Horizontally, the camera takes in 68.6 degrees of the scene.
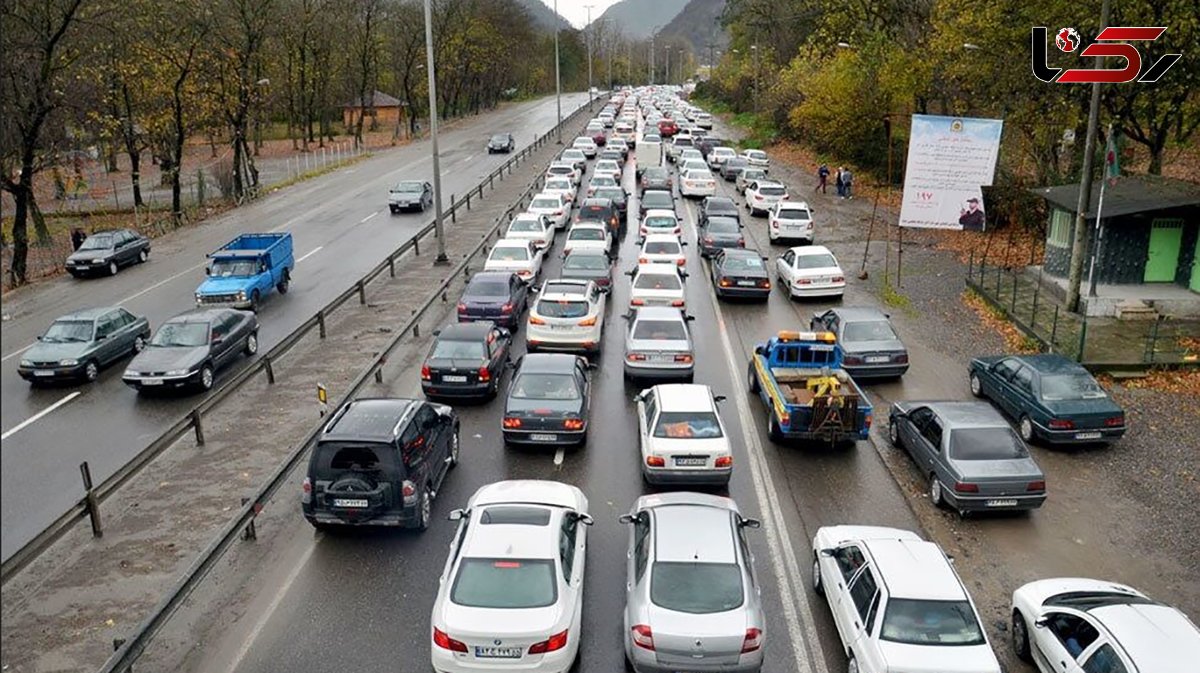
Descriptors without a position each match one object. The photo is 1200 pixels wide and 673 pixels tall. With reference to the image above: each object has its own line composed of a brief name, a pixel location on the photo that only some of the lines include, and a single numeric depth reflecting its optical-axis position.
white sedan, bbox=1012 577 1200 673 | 8.43
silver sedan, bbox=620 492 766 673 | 8.95
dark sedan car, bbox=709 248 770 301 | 24.77
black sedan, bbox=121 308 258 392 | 18.03
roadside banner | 25.55
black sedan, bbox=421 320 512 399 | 17.20
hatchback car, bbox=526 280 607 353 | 19.47
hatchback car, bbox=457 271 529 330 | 21.42
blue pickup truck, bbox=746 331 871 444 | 14.82
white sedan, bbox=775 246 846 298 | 24.98
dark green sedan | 15.21
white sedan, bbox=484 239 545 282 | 25.23
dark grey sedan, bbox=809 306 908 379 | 18.64
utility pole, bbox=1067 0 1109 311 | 19.95
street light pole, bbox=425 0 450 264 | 27.25
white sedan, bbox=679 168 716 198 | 43.56
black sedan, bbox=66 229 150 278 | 29.84
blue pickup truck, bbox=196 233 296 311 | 24.05
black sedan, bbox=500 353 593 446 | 14.88
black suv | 11.83
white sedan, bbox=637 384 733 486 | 13.50
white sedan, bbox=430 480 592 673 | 8.89
